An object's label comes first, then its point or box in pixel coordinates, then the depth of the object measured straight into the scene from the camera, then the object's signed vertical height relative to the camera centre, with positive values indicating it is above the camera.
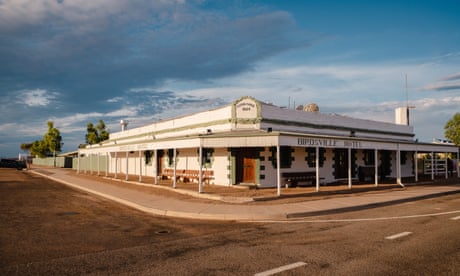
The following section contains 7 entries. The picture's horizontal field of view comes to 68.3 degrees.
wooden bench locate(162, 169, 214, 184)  21.17 -1.46
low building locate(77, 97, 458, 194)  17.44 +0.41
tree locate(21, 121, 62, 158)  70.94 +2.98
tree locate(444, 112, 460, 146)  56.96 +4.19
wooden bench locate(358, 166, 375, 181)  24.09 -1.32
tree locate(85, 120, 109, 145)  66.31 +4.19
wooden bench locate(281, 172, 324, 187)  19.22 -1.41
